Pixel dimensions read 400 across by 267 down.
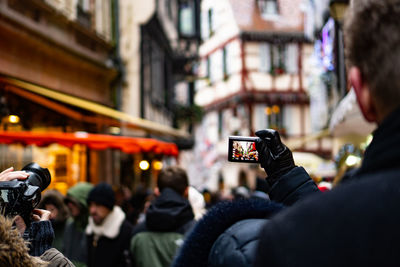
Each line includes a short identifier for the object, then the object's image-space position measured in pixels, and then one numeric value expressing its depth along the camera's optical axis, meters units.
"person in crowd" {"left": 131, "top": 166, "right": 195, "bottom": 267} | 4.38
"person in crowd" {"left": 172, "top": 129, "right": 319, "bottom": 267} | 1.50
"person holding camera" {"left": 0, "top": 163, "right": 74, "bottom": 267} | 2.09
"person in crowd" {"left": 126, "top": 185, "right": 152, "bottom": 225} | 7.96
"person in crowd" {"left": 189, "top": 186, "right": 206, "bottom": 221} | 5.54
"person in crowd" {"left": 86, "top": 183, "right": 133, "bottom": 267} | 5.11
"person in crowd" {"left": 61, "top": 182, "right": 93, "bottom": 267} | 5.26
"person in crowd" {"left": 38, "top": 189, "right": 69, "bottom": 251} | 5.67
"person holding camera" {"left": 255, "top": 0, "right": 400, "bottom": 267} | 1.04
